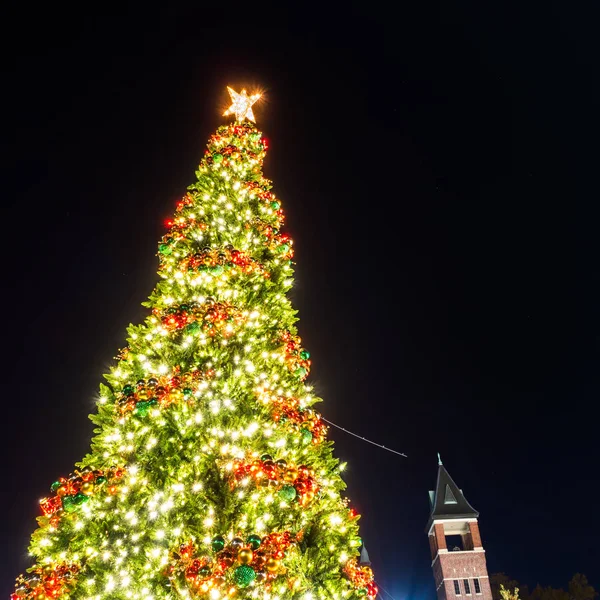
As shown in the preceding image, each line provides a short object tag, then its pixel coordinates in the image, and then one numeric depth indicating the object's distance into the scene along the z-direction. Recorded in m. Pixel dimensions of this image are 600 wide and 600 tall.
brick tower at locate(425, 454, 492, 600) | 33.66
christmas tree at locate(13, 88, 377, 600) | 3.76
